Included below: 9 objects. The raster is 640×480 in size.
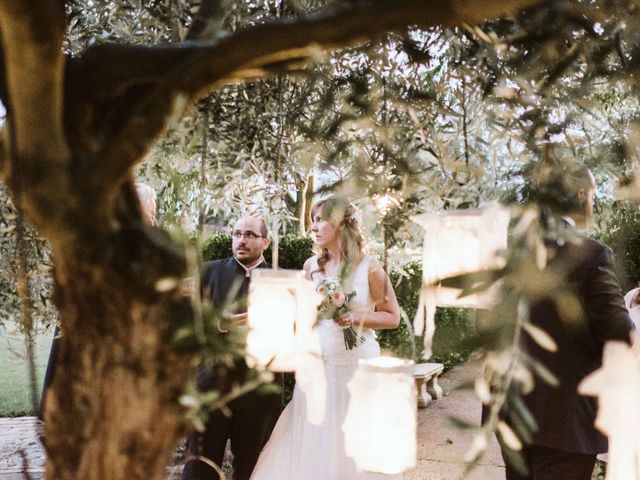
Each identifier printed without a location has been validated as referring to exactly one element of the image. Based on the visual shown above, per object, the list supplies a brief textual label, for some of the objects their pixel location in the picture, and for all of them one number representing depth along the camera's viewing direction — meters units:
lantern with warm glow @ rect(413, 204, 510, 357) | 1.33
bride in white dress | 4.29
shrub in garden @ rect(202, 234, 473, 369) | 7.50
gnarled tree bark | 1.03
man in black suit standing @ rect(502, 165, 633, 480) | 2.91
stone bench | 7.88
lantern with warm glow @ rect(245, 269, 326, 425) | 2.60
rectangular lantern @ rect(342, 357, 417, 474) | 2.52
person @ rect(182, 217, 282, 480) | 4.47
